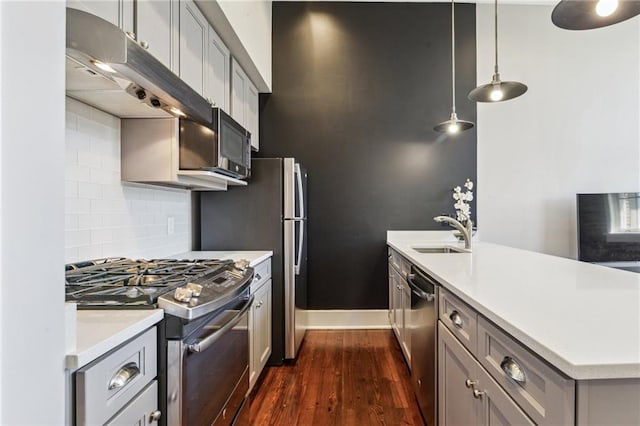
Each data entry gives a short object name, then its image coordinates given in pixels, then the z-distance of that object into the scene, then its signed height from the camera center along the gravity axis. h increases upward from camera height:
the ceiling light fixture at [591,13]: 1.34 +0.80
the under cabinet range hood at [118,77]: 0.96 +0.48
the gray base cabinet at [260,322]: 2.14 -0.73
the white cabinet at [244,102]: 2.70 +0.96
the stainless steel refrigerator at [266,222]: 2.68 -0.06
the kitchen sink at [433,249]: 3.05 -0.31
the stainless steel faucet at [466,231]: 2.66 -0.14
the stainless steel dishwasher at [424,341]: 1.64 -0.67
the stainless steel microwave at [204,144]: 1.85 +0.37
